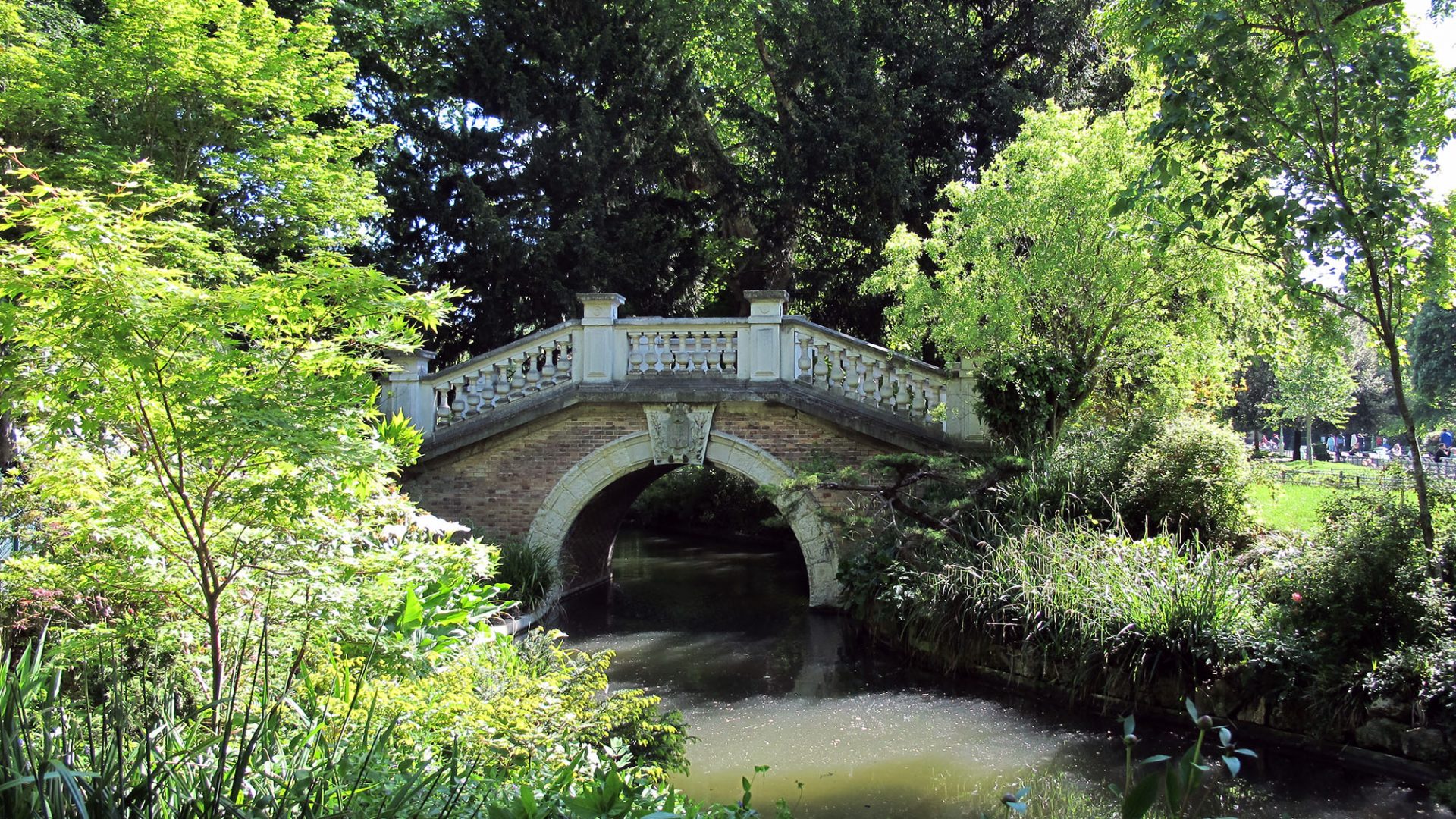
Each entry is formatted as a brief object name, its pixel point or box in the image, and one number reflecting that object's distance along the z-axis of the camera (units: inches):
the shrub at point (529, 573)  429.4
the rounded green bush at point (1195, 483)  350.0
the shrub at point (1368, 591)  241.6
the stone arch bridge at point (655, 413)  436.8
